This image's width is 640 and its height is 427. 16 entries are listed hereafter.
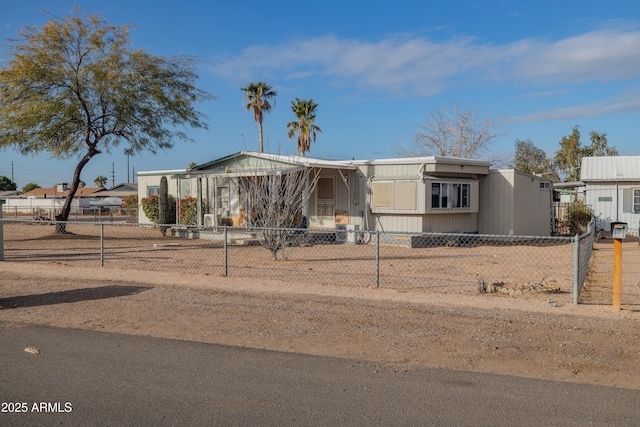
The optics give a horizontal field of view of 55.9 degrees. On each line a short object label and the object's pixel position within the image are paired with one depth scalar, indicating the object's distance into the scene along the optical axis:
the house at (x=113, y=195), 59.38
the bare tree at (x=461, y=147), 35.31
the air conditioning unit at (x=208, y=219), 23.22
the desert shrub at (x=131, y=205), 41.15
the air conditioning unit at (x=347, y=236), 20.69
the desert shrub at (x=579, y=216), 25.23
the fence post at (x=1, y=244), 15.07
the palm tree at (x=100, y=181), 96.75
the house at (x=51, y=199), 60.68
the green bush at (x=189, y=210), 25.09
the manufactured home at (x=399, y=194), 19.84
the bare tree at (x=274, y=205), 15.14
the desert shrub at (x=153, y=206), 27.95
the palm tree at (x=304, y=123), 43.16
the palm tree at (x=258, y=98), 41.56
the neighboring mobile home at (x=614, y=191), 25.67
